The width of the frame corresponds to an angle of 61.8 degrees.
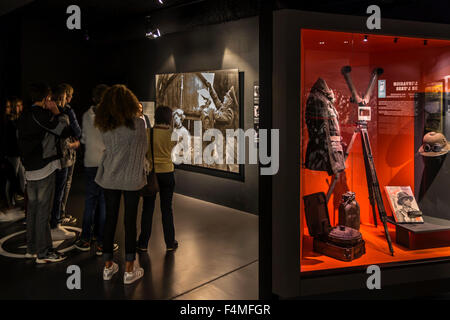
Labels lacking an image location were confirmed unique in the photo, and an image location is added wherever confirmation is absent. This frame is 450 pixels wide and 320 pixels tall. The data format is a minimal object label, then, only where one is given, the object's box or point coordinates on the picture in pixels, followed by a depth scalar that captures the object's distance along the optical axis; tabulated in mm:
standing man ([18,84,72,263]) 3469
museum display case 3053
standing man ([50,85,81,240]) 4242
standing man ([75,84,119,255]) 3828
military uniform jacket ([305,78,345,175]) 3045
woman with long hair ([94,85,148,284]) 3072
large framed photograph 5855
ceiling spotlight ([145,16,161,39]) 6730
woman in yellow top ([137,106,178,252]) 3719
